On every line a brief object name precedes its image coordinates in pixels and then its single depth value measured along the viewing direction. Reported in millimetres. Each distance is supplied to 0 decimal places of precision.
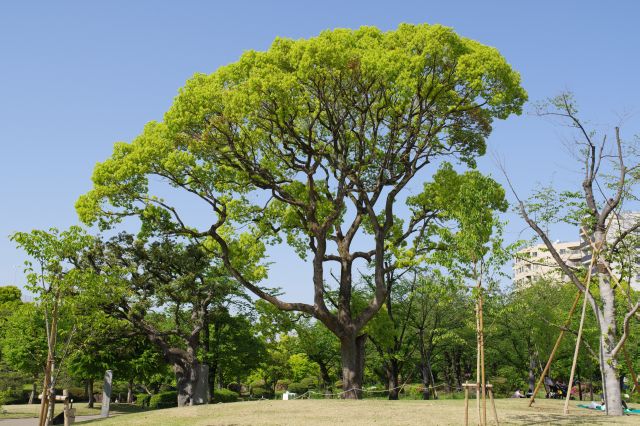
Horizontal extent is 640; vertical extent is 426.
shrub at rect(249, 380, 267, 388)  60731
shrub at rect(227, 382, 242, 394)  60938
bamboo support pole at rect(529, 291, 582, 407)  18686
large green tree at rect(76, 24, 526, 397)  21516
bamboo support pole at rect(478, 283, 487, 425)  13682
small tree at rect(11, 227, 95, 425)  16203
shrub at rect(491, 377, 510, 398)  45969
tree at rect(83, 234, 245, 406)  29906
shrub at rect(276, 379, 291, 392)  61025
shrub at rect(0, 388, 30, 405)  41969
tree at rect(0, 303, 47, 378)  35772
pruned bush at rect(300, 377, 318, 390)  54725
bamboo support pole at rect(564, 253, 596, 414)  17000
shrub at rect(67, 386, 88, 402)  47281
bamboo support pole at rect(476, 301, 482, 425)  13880
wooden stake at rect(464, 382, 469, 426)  13861
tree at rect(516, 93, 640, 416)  19375
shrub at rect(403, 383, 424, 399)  37016
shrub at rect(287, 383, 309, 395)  53281
